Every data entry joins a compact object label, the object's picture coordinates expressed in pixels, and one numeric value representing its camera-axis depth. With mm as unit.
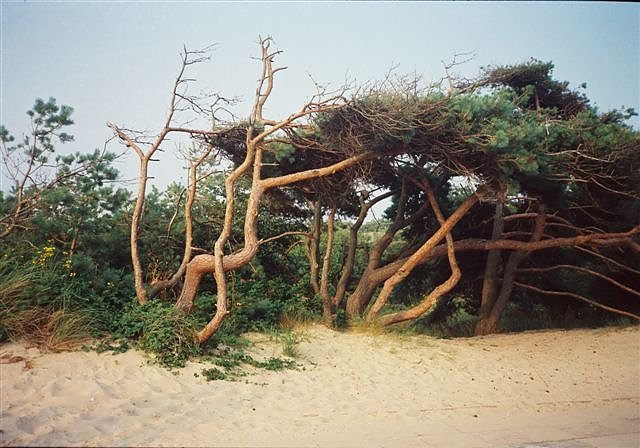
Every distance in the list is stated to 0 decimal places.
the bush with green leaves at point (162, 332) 7031
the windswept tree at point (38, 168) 8266
